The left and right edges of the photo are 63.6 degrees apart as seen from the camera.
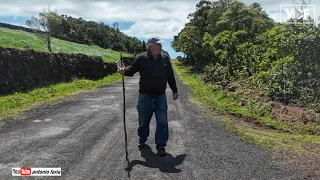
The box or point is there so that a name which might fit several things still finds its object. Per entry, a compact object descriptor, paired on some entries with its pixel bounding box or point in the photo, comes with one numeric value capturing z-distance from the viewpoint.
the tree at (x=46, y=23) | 37.27
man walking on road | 4.64
